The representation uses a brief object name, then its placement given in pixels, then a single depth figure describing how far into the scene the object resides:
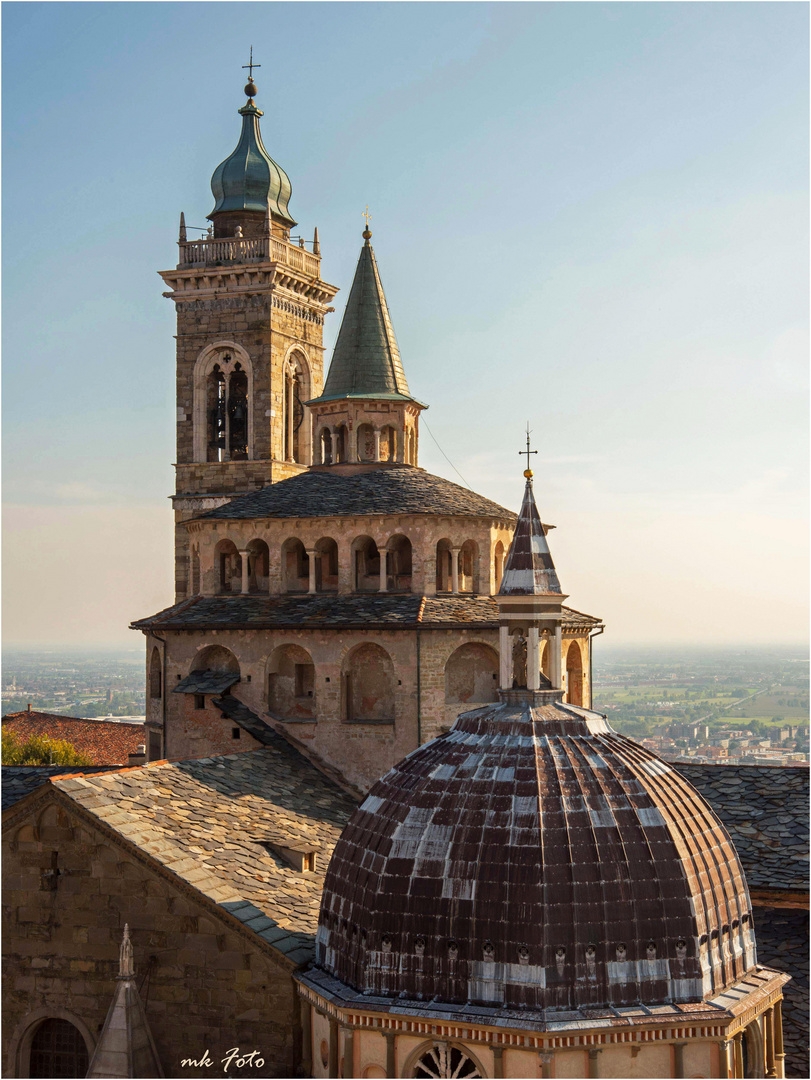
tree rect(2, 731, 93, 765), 70.00
